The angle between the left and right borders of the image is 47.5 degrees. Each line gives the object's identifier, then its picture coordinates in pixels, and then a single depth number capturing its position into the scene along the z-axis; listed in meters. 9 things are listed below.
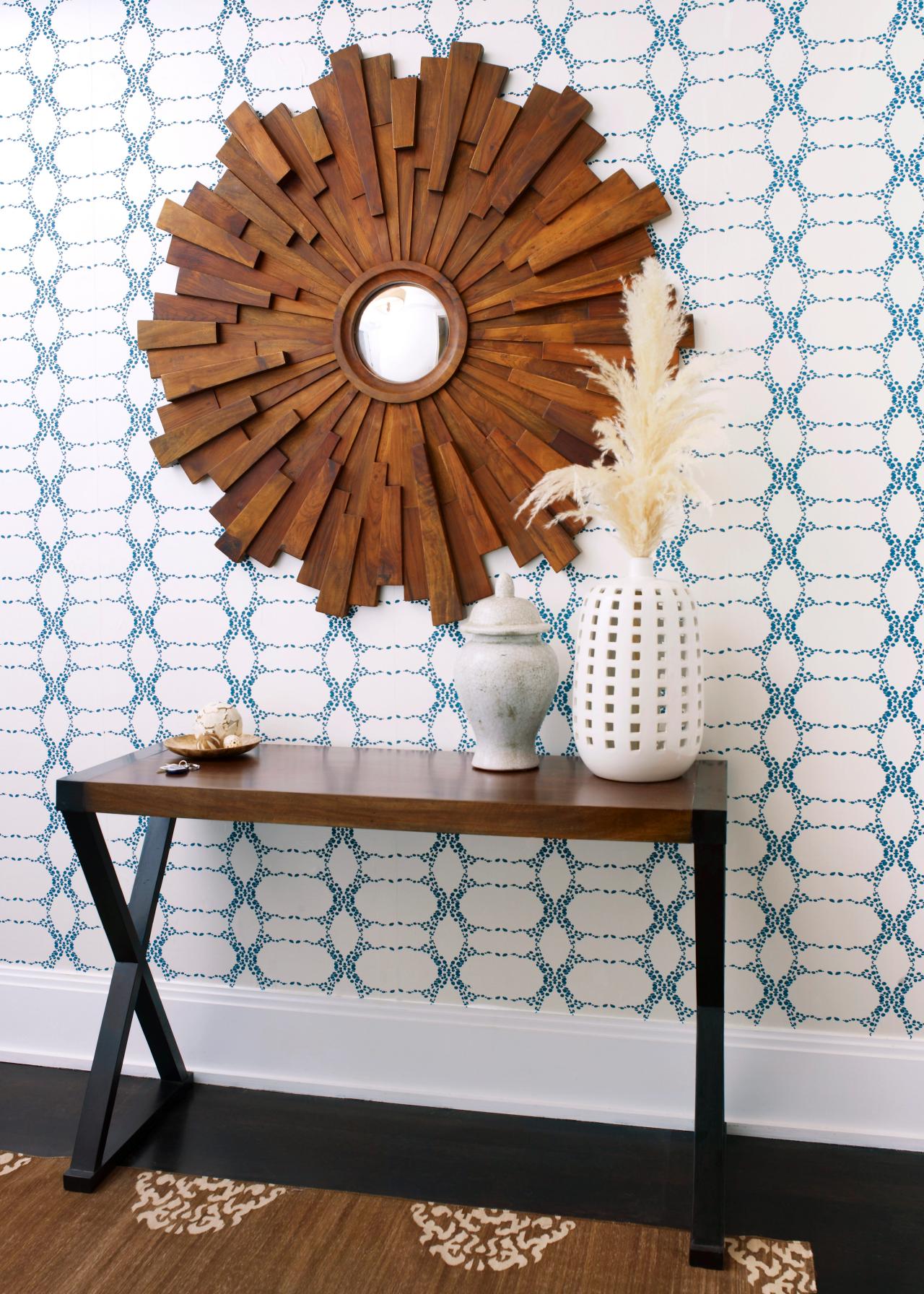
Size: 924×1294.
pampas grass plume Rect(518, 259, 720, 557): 1.92
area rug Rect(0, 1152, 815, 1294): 1.72
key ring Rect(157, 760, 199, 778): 2.05
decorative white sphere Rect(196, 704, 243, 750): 2.17
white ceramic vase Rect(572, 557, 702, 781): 1.92
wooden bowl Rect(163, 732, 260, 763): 2.13
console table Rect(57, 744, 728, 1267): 1.77
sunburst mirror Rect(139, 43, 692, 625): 2.12
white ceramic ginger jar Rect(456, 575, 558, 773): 1.98
